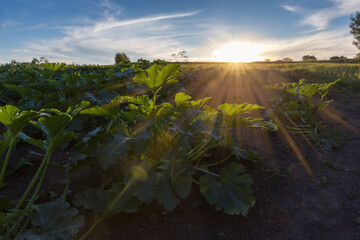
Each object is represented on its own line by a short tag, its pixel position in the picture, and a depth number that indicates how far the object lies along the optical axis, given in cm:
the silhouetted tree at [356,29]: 3512
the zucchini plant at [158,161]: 170
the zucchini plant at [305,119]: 311
